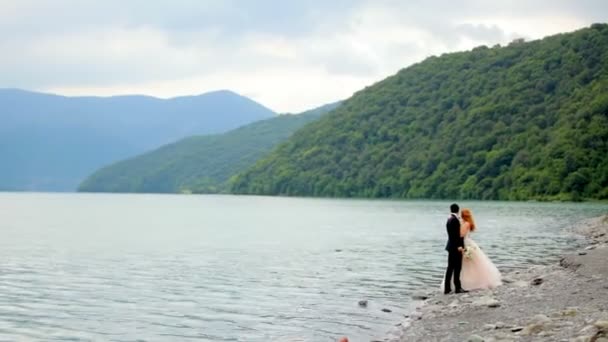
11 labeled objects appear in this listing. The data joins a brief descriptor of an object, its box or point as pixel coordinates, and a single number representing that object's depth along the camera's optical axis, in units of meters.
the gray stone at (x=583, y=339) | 14.78
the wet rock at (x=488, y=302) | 22.12
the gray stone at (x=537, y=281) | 27.13
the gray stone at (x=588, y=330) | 15.53
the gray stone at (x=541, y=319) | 17.78
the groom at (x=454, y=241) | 24.76
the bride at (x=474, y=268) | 25.41
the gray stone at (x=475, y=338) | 16.77
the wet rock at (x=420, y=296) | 27.68
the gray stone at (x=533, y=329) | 17.00
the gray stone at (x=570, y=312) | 18.56
